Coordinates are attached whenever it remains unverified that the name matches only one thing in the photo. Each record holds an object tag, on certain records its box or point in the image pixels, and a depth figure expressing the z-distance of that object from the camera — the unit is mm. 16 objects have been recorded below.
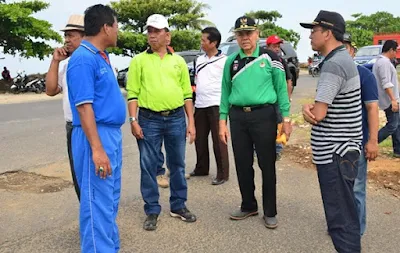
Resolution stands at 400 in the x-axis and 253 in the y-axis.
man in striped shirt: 2857
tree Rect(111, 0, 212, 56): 27675
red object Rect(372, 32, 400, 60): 36356
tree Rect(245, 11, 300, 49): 40500
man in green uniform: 3938
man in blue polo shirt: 2754
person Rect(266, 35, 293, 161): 6566
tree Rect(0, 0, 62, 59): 19391
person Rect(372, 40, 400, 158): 5684
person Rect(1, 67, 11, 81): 23156
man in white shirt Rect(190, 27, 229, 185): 5438
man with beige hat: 3328
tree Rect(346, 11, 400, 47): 51469
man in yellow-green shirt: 4012
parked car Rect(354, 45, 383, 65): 21300
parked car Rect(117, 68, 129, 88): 21500
